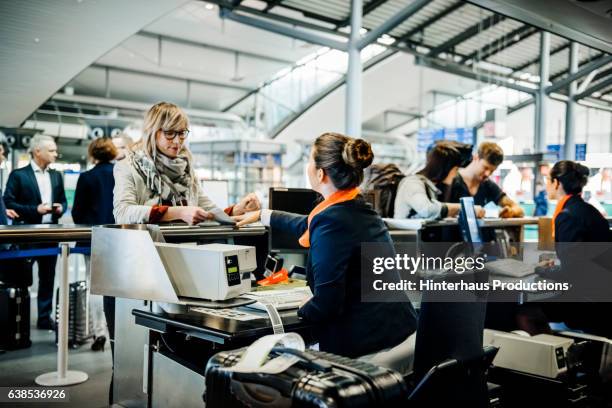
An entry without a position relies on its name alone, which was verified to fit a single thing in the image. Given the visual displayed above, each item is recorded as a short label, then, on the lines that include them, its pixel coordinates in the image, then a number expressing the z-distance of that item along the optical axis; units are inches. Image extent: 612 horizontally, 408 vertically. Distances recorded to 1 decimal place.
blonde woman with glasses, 96.0
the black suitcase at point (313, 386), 52.3
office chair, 75.8
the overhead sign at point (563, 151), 237.5
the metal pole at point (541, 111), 508.7
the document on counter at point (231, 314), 76.5
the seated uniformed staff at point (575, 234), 134.7
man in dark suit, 197.8
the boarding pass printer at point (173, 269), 77.1
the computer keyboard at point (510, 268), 128.8
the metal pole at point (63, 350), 132.8
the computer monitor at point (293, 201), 109.7
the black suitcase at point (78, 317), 180.9
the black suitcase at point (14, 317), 172.1
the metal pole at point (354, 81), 354.3
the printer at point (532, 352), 120.6
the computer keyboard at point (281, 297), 82.8
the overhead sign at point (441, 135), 503.5
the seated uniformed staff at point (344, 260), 76.2
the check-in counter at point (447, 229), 127.6
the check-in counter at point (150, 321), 77.0
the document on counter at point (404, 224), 128.3
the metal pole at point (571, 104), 475.8
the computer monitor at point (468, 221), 134.5
